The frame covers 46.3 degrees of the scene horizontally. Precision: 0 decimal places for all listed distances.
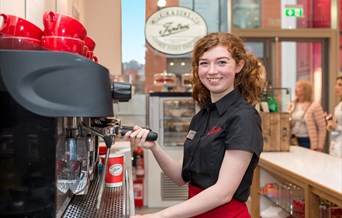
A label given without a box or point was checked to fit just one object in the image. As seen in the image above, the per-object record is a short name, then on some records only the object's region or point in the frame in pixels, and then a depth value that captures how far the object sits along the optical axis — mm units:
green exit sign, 6367
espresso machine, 921
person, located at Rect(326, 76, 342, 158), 4266
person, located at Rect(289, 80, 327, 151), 4918
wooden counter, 2164
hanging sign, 5262
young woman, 1341
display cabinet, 4746
